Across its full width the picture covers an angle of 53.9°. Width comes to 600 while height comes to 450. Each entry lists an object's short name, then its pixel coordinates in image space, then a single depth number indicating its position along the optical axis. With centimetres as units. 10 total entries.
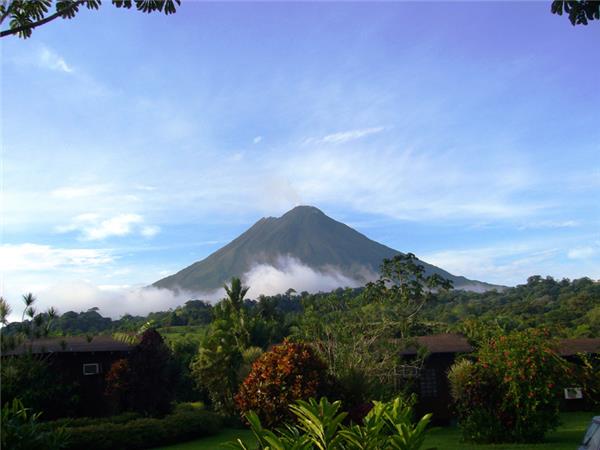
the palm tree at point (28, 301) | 2277
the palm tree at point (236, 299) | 3314
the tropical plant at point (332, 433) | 524
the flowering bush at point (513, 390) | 1570
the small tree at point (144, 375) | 2231
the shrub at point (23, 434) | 726
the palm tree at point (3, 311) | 2087
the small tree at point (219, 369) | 2812
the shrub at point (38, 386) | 1998
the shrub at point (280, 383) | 1217
